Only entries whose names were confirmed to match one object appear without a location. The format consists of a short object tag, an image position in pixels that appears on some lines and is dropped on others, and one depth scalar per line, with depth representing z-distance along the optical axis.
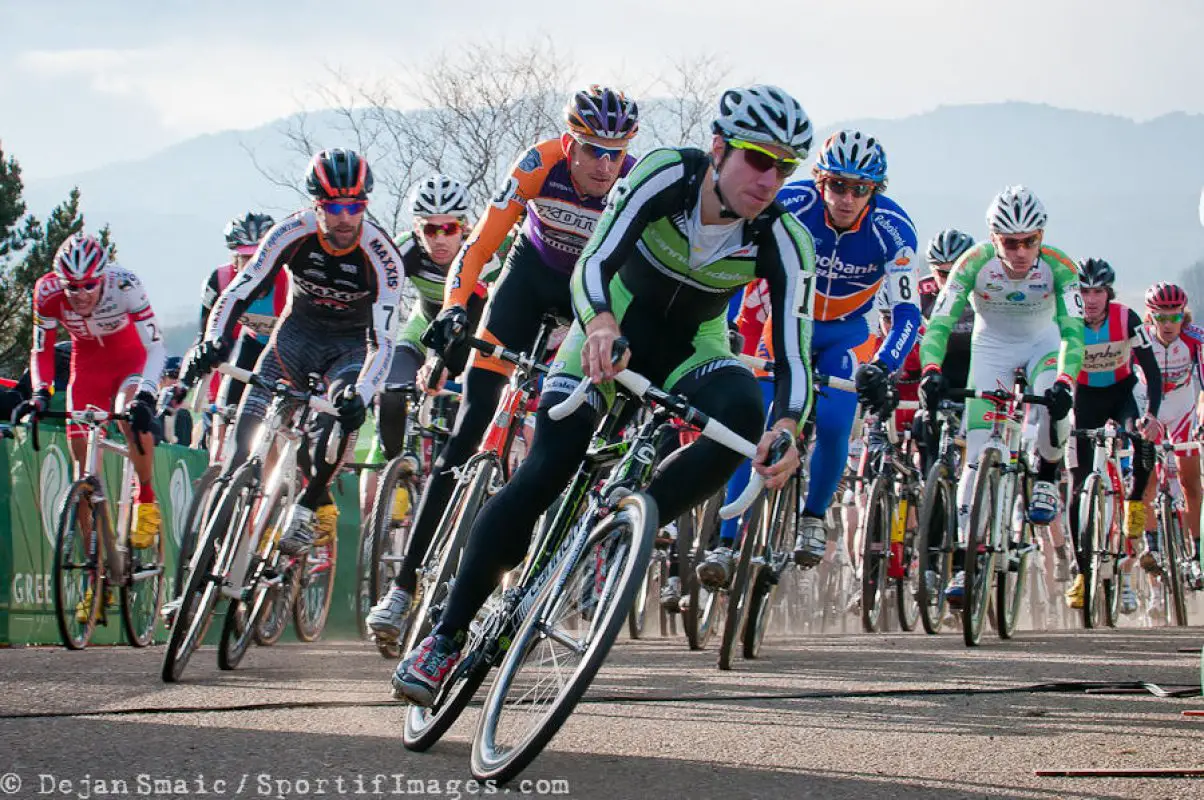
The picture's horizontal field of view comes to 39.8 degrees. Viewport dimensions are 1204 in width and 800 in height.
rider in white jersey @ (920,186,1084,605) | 10.48
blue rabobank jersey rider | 8.91
